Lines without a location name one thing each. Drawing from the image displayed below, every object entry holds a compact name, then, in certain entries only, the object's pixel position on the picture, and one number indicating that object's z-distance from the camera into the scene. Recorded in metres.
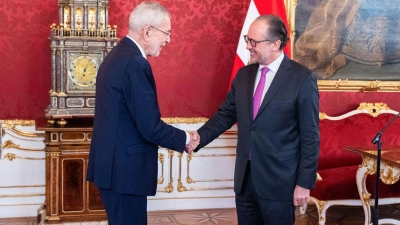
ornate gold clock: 3.84
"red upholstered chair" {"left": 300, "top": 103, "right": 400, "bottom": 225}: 4.14
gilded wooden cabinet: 3.76
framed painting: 4.77
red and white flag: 4.34
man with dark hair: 2.40
